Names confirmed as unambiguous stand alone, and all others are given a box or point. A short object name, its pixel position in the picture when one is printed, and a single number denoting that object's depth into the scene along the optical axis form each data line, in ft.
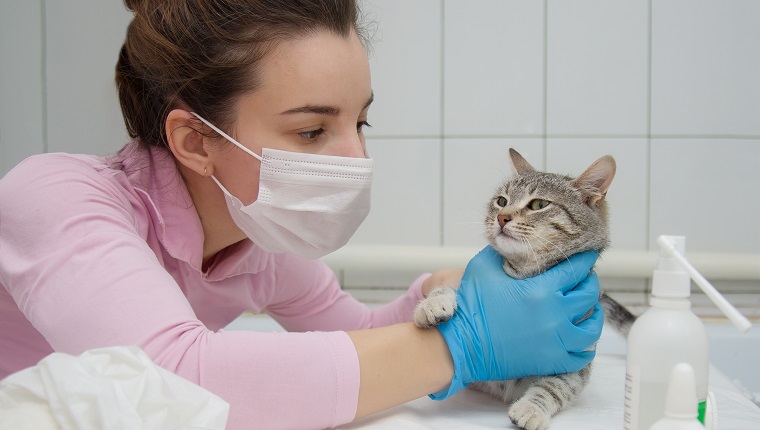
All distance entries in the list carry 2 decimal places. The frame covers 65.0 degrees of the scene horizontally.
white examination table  3.42
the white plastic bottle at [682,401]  2.10
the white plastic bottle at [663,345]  2.33
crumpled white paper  2.11
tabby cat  3.62
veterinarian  2.96
